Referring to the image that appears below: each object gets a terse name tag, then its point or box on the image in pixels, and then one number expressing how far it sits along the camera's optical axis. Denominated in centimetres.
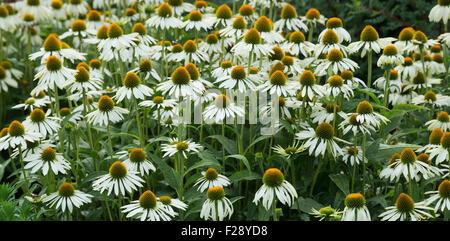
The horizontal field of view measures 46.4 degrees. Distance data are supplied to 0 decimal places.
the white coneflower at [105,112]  279
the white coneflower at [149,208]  229
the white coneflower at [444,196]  228
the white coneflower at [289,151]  267
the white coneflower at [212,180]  254
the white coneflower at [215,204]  236
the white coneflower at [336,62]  282
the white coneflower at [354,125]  263
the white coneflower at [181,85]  264
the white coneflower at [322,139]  263
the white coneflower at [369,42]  303
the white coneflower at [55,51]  311
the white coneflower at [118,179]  243
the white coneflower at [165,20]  336
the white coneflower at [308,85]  270
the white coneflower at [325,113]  287
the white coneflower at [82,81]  291
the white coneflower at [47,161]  268
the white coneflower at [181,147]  262
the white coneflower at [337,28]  317
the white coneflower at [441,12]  333
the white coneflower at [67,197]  258
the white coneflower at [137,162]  262
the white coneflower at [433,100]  325
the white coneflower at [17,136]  267
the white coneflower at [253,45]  296
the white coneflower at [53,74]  281
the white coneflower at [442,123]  304
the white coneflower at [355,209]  224
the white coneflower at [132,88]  280
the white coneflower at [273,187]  230
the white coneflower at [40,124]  282
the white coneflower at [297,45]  325
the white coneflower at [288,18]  354
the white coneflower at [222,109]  262
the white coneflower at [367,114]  260
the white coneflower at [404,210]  225
